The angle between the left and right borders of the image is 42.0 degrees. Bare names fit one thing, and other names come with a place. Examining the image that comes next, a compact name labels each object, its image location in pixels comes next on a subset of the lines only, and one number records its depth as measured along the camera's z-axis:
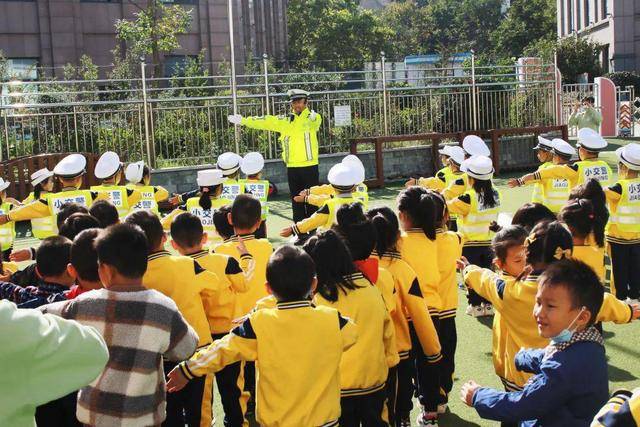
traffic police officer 11.45
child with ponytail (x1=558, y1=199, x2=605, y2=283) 5.48
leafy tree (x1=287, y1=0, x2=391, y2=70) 44.78
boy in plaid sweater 3.35
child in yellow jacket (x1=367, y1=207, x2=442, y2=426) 4.36
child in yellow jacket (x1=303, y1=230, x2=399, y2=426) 3.90
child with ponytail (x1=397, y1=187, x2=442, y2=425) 4.83
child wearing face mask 2.93
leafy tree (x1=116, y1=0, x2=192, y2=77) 21.62
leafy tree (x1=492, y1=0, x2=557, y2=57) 55.03
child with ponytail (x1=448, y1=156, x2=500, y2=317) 7.04
